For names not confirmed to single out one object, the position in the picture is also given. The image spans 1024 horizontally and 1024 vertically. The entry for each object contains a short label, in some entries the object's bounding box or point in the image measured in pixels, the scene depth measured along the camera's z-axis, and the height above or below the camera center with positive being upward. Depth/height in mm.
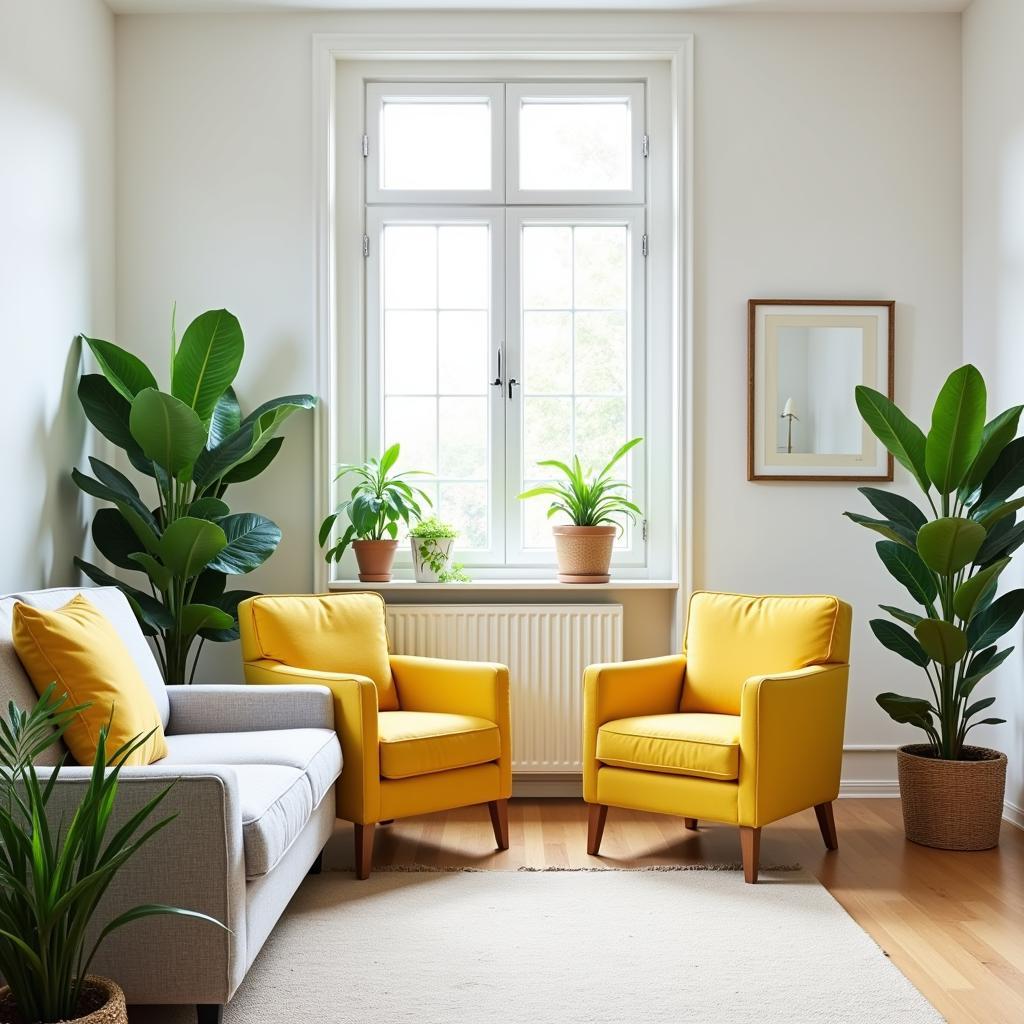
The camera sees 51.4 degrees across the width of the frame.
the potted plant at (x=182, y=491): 3510 -52
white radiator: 4070 -658
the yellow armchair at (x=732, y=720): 3150 -775
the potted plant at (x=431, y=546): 4051 -265
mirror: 4145 +389
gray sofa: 2107 -806
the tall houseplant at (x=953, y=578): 3381 -328
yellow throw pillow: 2436 -466
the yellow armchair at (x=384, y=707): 3170 -754
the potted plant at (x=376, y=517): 3904 -150
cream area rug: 2330 -1178
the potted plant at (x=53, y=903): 1799 -733
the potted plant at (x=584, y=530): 4016 -198
